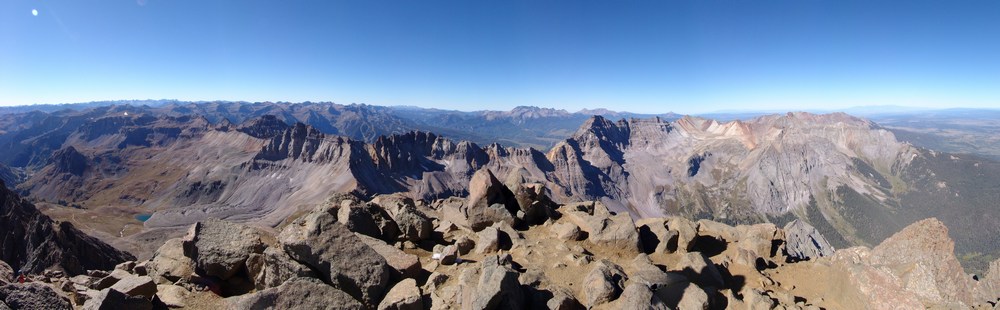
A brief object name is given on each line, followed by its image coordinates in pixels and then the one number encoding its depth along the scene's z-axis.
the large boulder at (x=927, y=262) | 13.01
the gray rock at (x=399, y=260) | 14.05
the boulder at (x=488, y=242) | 18.98
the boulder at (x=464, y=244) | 18.61
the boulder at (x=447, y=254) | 16.86
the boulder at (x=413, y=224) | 19.91
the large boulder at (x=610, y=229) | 19.92
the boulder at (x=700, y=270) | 16.02
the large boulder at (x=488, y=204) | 23.88
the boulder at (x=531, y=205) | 25.27
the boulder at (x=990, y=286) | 14.07
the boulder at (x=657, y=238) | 20.20
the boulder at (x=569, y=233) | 21.30
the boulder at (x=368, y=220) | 18.58
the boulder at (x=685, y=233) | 20.22
